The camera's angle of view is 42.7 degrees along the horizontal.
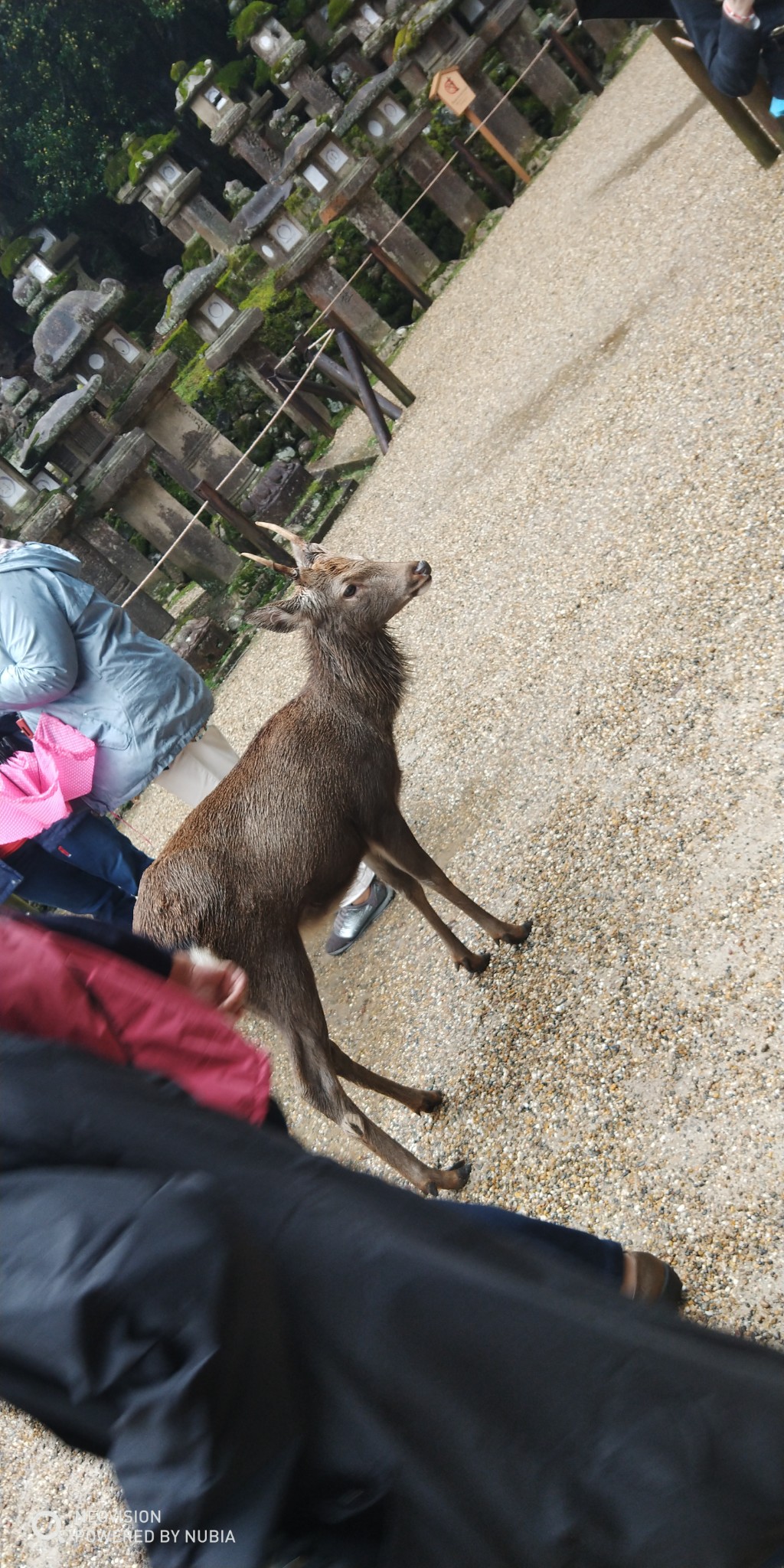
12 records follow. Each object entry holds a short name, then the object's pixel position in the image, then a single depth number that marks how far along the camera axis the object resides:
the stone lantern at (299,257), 9.98
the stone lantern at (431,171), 10.35
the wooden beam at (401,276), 9.88
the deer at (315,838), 3.43
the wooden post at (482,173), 10.19
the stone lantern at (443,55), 10.42
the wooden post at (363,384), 8.52
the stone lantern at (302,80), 17.31
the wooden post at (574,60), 10.27
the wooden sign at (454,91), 9.15
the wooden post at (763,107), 5.75
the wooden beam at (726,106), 5.89
